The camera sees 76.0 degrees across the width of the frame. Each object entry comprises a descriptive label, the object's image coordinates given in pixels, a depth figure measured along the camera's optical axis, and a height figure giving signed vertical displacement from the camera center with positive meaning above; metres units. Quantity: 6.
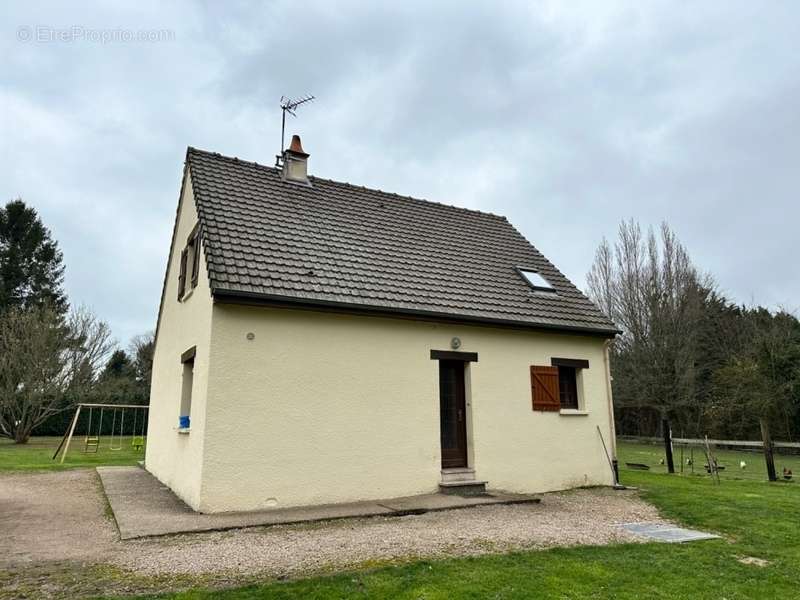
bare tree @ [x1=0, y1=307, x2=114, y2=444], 24.62 +1.74
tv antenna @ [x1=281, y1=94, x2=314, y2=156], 13.37 +7.61
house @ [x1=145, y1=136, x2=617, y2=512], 7.92 +0.78
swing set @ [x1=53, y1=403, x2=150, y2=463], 16.94 -1.60
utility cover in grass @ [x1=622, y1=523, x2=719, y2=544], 6.35 -1.71
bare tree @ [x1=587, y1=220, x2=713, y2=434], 27.50 +4.85
